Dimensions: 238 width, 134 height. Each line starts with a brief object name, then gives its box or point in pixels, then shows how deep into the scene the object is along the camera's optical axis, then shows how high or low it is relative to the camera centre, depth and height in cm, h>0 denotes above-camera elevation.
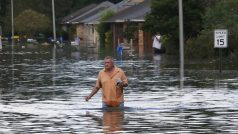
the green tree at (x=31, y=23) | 13250 +70
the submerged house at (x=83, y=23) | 12006 +72
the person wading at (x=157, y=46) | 6038 -145
